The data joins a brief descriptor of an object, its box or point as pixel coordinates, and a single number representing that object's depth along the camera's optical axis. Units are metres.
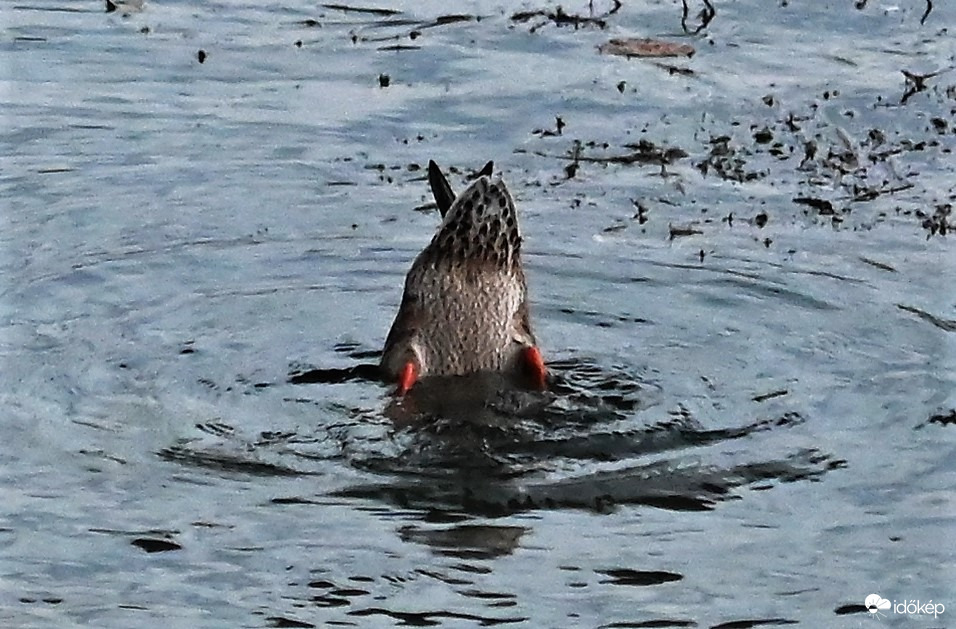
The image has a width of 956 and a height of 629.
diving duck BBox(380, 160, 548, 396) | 16.33
